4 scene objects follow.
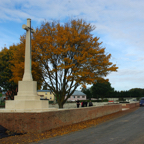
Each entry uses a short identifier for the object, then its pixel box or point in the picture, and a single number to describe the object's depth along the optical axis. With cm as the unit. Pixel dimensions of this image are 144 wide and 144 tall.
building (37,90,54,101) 9050
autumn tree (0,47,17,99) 2738
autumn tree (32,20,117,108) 1969
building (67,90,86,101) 9475
